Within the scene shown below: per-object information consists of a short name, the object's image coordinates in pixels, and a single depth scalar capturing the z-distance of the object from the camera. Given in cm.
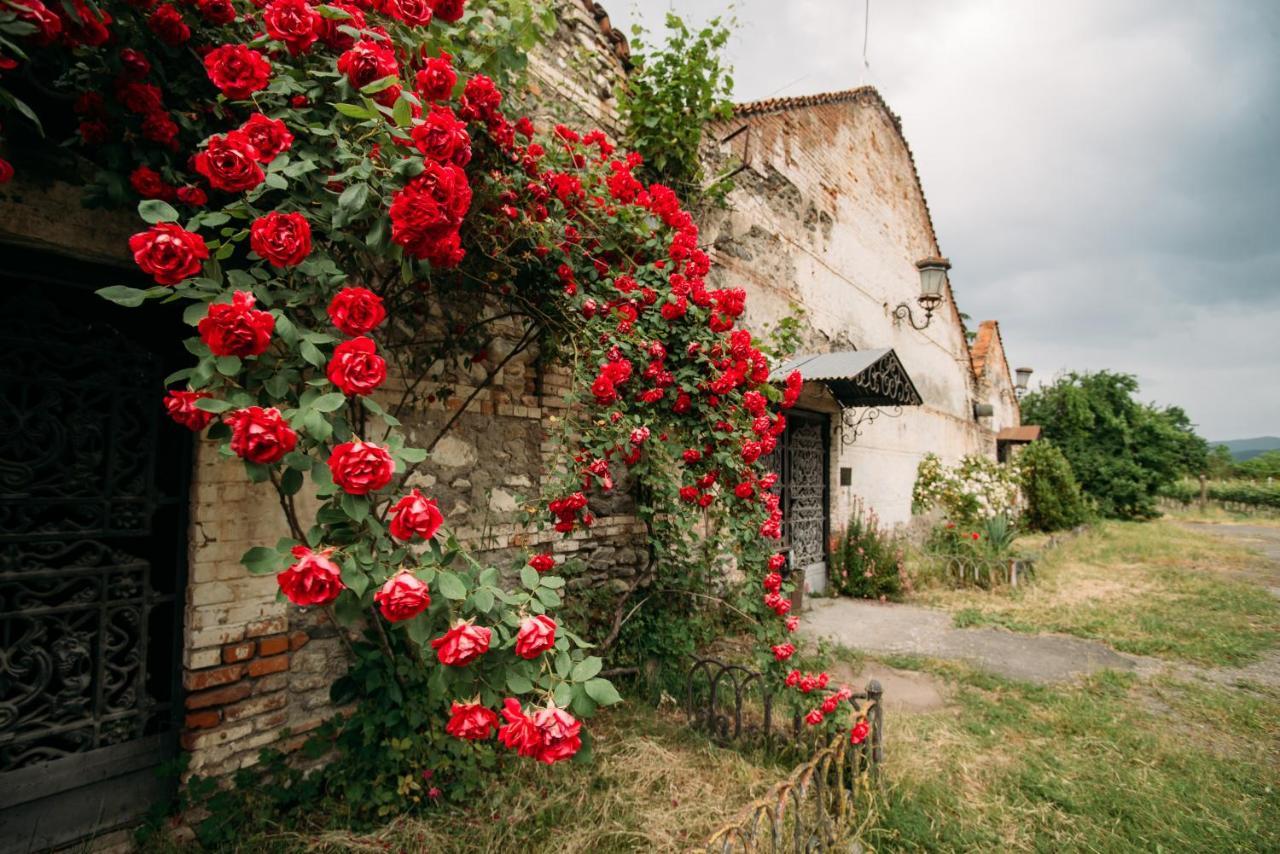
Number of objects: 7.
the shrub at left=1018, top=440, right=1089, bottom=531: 1327
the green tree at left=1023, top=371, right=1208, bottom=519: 1673
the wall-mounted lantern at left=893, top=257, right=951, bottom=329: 915
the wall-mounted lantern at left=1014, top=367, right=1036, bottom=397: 1678
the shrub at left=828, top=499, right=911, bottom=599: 729
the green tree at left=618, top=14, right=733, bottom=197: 452
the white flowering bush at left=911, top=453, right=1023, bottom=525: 900
